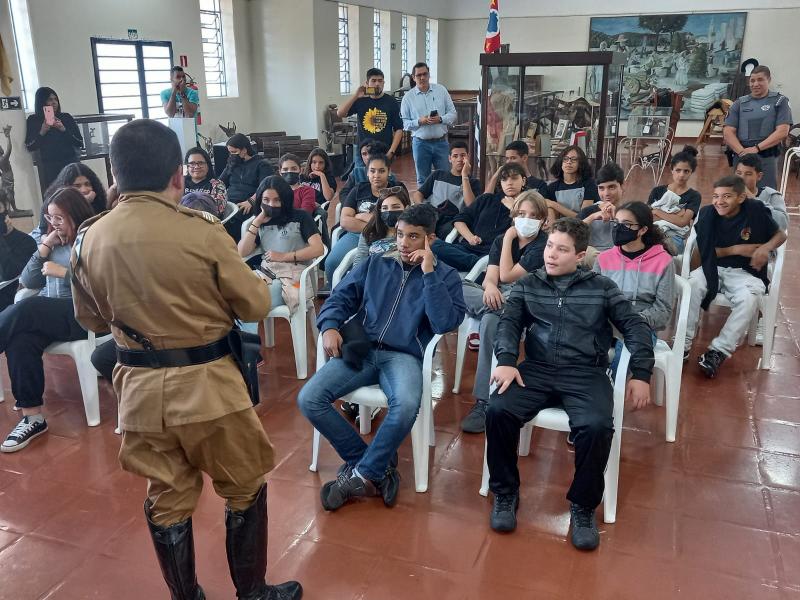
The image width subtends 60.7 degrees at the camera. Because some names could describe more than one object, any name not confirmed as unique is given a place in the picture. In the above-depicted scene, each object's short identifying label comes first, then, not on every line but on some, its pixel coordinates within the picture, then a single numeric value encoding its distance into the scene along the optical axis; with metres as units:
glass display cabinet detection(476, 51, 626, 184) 5.48
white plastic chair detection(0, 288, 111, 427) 3.19
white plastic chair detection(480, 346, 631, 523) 2.48
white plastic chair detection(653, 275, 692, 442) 3.02
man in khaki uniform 1.64
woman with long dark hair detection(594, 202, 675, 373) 3.04
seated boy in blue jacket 2.59
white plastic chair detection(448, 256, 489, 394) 3.48
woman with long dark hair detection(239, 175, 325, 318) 3.86
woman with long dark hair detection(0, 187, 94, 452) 3.11
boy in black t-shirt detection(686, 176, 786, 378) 3.70
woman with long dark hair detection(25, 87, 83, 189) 6.82
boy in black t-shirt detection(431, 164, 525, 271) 4.06
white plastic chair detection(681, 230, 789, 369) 3.79
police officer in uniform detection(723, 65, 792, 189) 5.43
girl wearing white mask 3.20
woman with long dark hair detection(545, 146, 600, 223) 4.34
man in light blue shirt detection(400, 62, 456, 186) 6.36
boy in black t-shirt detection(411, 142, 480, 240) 4.55
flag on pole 6.20
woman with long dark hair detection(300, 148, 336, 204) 5.27
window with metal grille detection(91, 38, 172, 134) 8.70
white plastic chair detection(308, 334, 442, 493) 2.69
